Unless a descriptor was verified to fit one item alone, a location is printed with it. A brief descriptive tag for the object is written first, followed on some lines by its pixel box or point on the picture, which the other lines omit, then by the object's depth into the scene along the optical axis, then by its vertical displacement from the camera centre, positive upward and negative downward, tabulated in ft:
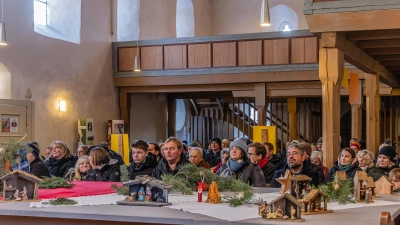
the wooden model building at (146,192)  16.80 -1.51
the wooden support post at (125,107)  69.10 +2.97
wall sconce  60.90 +2.74
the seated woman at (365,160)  26.61 -1.10
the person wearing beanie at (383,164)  24.69 -1.35
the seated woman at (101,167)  25.77 -1.30
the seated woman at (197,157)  28.55 -0.99
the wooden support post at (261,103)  62.13 +3.03
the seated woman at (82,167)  27.00 -1.35
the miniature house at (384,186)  20.23 -1.63
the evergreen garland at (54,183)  21.30 -1.60
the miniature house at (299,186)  16.69 -1.34
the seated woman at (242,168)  23.67 -1.26
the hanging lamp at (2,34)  46.98 +7.38
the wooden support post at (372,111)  45.59 +1.65
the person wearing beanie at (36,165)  26.21 -1.25
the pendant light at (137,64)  61.79 +6.72
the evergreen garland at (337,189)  17.85 -1.53
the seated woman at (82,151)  37.37 -0.93
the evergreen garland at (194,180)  18.95 -1.40
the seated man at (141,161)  25.30 -1.04
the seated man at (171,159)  22.66 -0.87
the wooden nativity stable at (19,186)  17.84 -1.42
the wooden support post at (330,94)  31.22 +1.96
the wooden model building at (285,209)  14.12 -1.64
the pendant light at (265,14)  42.50 +7.88
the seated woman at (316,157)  33.30 -1.21
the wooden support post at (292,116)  70.79 +2.03
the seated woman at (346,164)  26.30 -1.26
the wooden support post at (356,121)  59.57 +1.22
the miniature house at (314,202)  15.17 -1.62
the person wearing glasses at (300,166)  24.16 -1.19
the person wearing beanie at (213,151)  48.75 -1.28
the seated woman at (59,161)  31.89 -1.31
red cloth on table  19.38 -1.76
